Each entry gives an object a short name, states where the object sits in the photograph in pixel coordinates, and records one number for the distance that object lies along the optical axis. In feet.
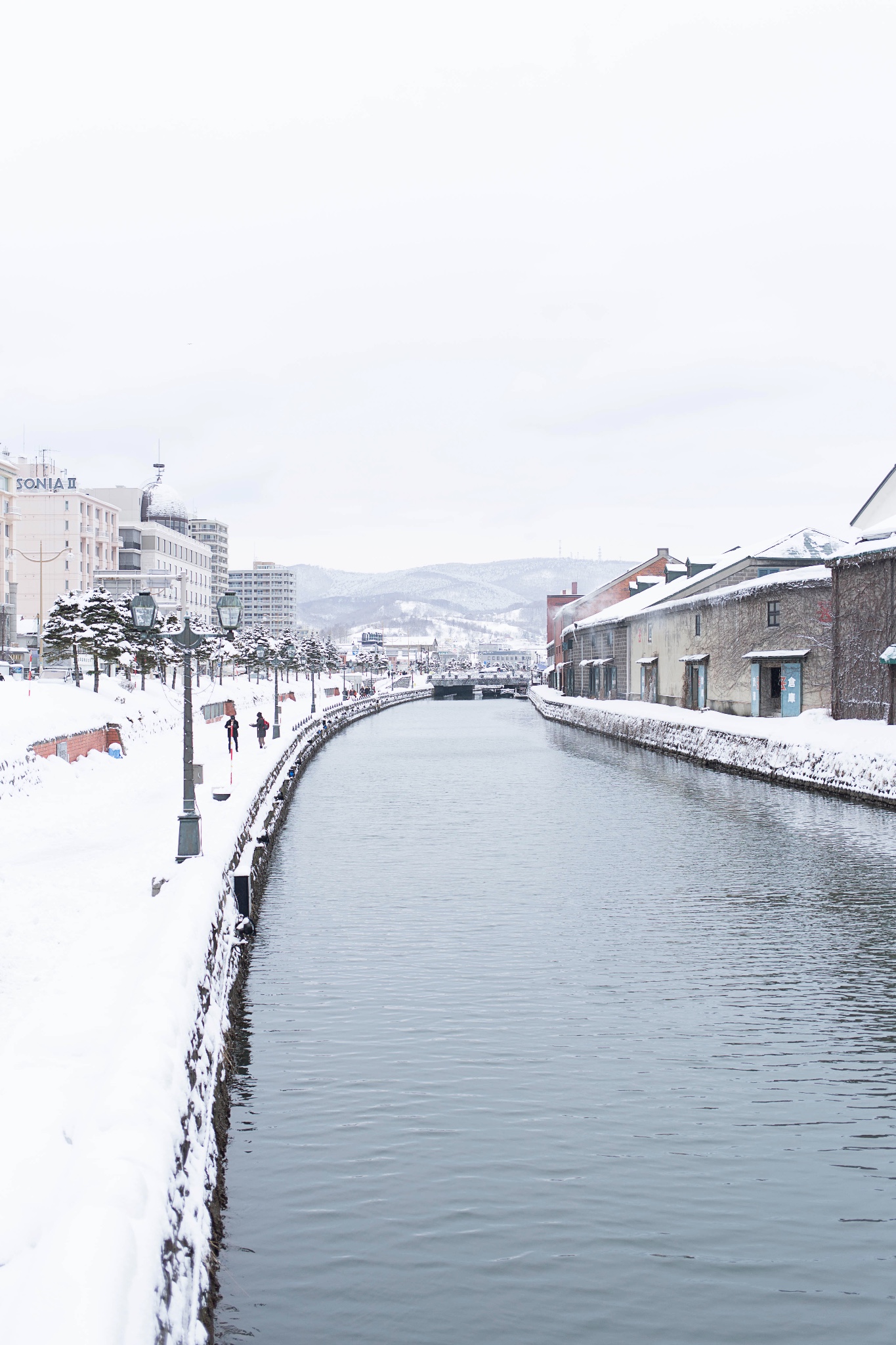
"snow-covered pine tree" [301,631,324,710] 485.56
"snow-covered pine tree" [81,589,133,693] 202.49
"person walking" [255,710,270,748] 167.73
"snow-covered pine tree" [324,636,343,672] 592.15
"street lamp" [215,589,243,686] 88.76
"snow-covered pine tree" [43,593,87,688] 203.72
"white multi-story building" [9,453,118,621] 481.46
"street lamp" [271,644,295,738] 246.47
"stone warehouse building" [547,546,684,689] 337.72
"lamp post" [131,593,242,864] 65.87
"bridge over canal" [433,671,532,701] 557.33
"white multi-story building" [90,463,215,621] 543.80
